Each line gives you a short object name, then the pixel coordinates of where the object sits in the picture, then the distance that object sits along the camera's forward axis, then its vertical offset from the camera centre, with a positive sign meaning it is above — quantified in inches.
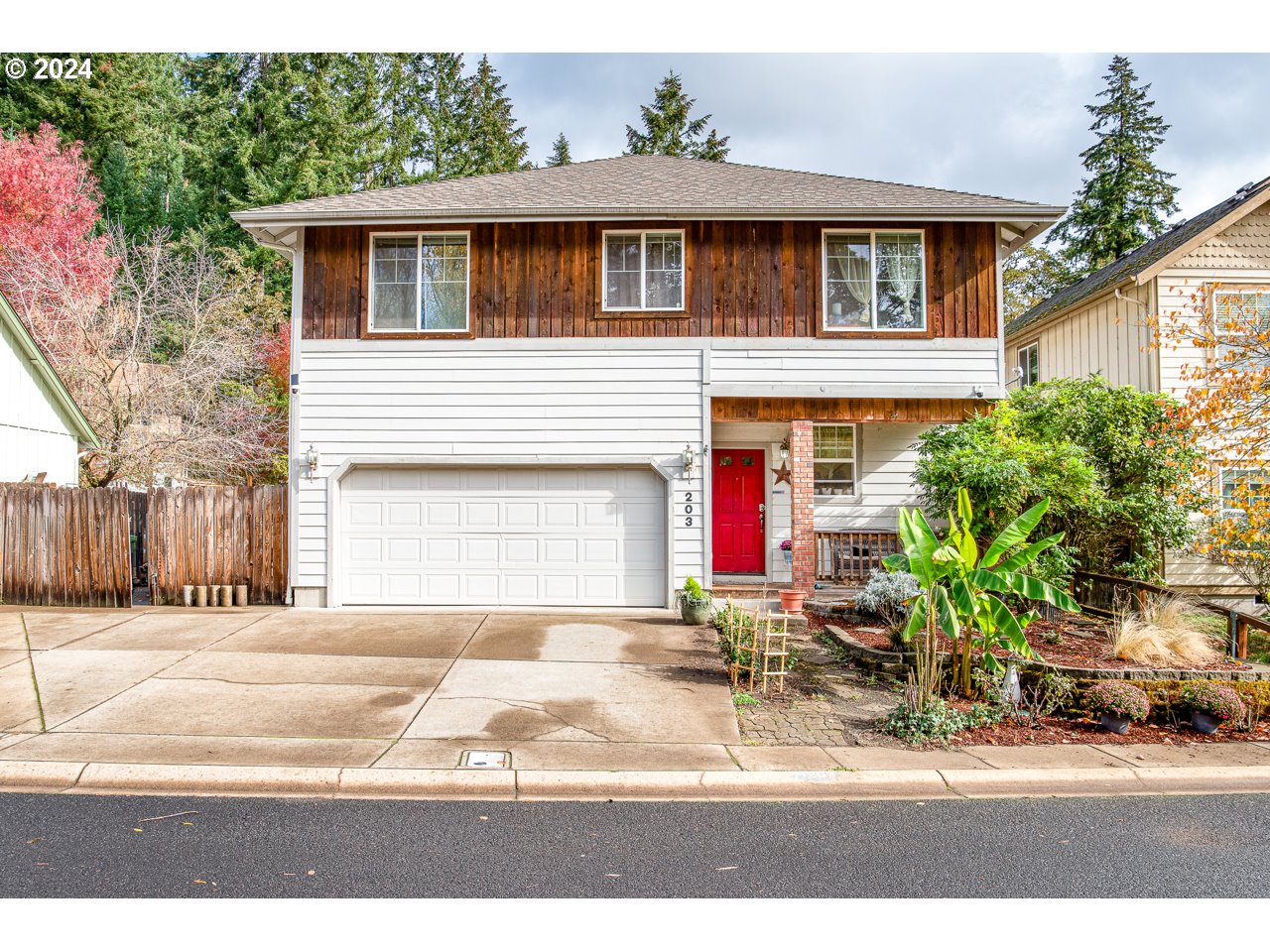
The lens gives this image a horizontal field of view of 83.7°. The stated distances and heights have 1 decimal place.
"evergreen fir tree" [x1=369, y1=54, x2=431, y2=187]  1181.7 +663.9
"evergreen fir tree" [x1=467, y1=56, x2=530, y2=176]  1300.4 +681.8
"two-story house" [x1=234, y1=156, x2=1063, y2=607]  450.3 +79.5
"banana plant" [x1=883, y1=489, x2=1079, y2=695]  258.1 -34.1
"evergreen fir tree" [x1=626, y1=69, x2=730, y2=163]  1282.0 +662.2
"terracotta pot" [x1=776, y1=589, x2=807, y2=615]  412.2 -63.3
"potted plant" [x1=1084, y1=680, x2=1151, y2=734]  241.3 -73.7
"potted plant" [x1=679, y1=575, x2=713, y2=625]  406.6 -64.6
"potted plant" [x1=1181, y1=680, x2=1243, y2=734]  243.3 -74.7
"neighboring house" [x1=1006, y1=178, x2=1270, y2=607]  522.0 +152.0
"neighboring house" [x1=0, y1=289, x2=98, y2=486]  548.1 +66.1
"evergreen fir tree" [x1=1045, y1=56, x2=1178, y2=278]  1017.5 +449.0
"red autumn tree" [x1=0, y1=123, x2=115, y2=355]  705.6 +306.9
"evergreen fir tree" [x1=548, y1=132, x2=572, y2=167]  1417.3 +684.6
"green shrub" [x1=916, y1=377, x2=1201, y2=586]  391.5 +14.0
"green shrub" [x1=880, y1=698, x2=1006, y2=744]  236.2 -78.9
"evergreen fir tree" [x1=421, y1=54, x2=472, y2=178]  1278.3 +690.9
